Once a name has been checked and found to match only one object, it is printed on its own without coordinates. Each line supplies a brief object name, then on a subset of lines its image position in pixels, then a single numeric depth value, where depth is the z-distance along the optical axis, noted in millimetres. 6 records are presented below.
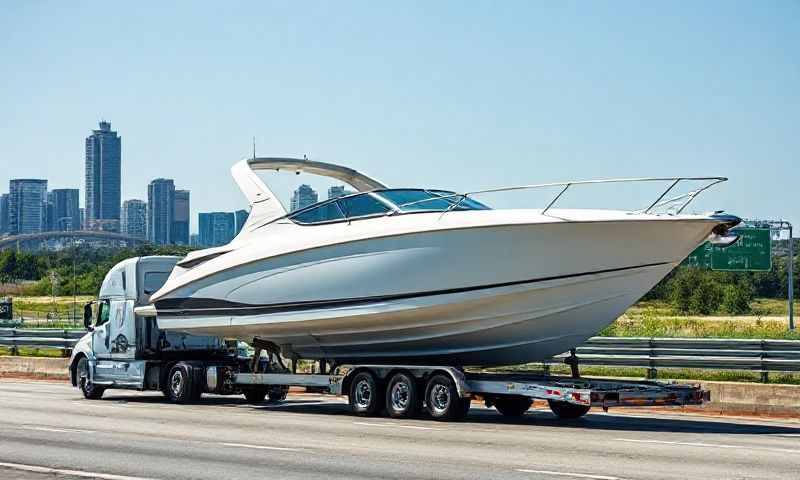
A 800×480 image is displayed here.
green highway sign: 38812
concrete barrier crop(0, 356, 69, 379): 33469
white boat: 17422
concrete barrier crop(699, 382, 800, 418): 21031
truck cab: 24609
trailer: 17406
